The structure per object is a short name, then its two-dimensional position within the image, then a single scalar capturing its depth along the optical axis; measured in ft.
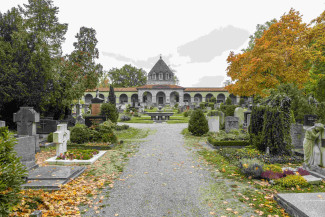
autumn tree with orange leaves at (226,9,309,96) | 48.78
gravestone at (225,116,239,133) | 39.65
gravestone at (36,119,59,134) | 38.37
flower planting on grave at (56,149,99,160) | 23.37
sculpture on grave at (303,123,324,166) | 18.40
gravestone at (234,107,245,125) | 49.02
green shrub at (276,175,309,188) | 15.49
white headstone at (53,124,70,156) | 24.22
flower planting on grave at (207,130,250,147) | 30.63
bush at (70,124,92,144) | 31.32
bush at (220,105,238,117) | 66.83
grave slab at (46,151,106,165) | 22.47
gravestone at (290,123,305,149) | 29.07
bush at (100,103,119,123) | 56.13
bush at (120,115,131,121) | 76.08
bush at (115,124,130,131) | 50.81
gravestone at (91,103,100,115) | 58.23
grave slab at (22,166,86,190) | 15.08
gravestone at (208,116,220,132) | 42.84
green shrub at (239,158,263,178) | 17.47
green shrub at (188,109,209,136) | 41.65
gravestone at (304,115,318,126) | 22.56
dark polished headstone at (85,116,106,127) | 43.26
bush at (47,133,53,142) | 32.91
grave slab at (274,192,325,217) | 10.70
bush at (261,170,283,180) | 16.71
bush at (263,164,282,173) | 17.82
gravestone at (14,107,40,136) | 26.43
